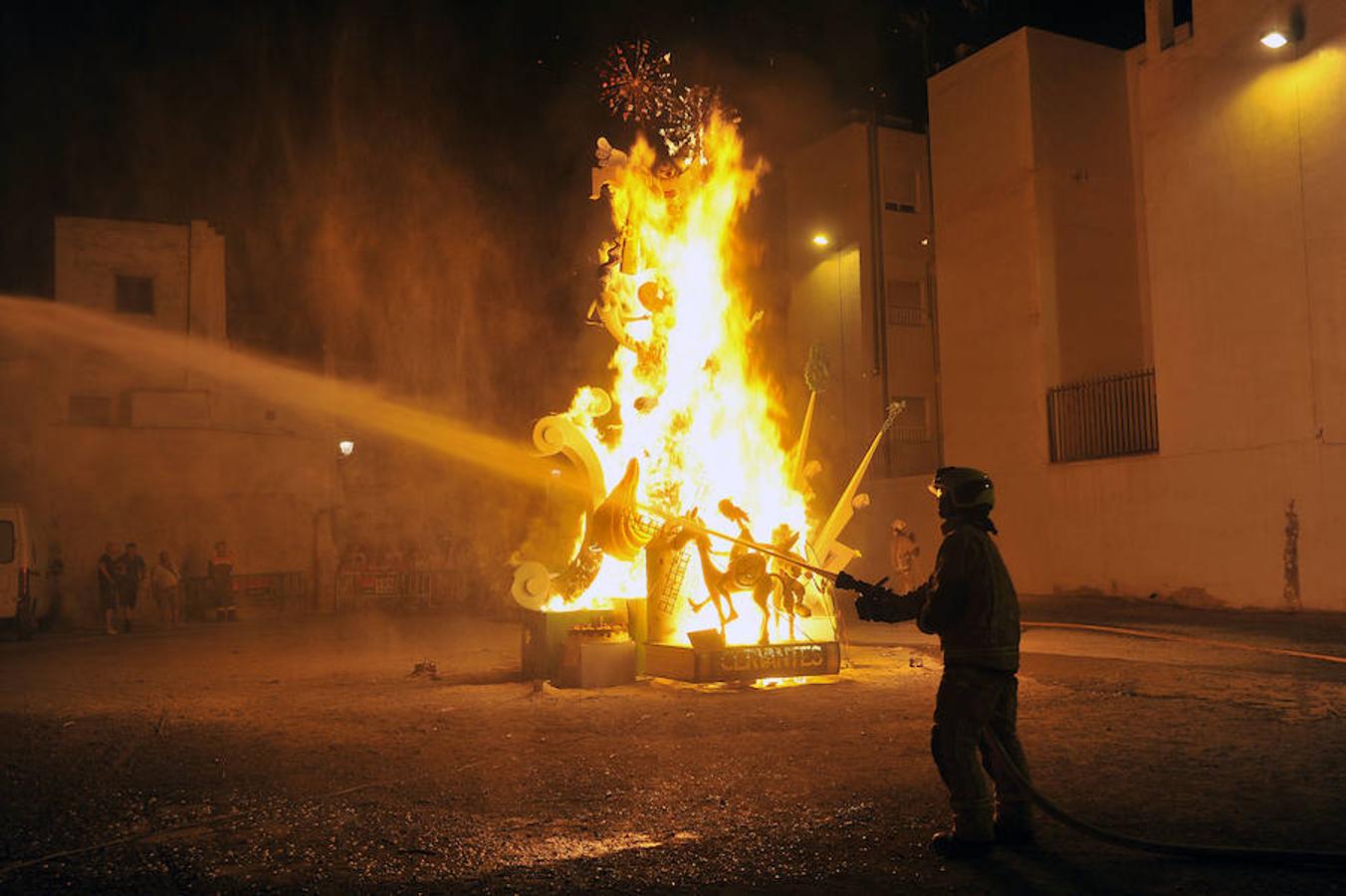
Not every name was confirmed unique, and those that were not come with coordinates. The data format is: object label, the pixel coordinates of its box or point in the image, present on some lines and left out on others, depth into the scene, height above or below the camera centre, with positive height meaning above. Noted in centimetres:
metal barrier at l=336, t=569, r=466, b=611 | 2711 -107
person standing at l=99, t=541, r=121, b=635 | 2072 -62
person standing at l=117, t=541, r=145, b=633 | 2105 -51
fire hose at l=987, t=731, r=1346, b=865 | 463 -139
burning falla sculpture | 1195 +170
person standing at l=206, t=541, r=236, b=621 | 2372 -63
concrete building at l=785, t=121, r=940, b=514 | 3006 +684
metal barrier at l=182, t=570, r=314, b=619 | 2500 -100
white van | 1833 -8
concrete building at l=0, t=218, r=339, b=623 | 2469 +263
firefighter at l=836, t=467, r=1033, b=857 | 509 -70
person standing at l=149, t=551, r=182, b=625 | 2252 -74
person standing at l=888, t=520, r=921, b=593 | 1956 -33
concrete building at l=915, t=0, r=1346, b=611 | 1762 +438
